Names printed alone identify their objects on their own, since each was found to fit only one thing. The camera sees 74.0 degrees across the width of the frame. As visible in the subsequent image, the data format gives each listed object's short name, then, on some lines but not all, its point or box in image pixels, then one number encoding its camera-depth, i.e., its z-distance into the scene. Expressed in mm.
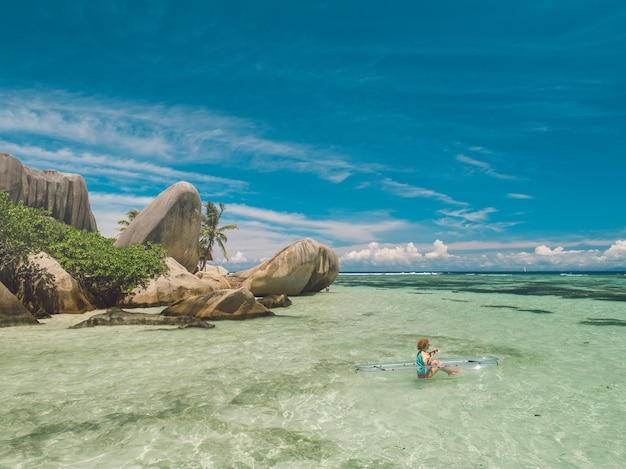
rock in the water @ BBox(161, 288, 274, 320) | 13047
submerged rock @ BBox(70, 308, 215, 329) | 11453
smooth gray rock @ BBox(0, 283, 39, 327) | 11125
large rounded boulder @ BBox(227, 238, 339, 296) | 22281
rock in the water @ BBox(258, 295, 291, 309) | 17648
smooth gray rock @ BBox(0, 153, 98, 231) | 20328
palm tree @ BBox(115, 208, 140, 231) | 43391
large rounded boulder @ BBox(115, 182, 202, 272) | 23203
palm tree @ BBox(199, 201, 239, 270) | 41500
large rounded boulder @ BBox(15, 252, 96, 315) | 13422
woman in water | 6578
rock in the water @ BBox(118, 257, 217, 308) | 17094
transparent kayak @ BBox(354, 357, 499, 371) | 6875
